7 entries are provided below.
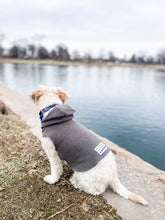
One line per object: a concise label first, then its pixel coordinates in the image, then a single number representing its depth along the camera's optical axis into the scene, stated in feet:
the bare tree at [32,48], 382.01
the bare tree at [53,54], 379.08
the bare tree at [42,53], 365.81
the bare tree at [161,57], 376.93
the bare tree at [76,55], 412.98
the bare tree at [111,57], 422.37
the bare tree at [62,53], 358.84
